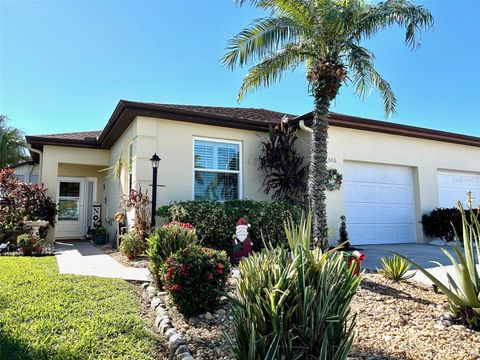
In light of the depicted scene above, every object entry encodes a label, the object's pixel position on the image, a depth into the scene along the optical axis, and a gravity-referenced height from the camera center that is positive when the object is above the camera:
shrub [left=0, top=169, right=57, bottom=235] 10.38 +0.09
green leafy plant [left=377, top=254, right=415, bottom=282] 5.27 -1.01
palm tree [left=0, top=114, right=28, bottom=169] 19.39 +3.62
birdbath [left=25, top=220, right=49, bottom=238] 9.89 -0.57
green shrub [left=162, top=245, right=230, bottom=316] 3.96 -0.91
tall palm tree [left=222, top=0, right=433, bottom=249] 6.31 +3.44
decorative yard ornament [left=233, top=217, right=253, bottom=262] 7.10 -0.75
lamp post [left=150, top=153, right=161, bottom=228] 7.96 +0.53
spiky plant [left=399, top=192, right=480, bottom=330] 3.45 -0.86
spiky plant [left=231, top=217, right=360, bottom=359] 2.14 -0.68
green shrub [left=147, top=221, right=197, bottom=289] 4.99 -0.57
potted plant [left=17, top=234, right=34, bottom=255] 8.38 -0.96
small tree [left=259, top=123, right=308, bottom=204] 9.77 +1.15
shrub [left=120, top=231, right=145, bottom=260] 7.65 -0.94
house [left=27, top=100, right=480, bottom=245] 9.09 +1.43
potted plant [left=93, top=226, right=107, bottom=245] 11.90 -1.08
